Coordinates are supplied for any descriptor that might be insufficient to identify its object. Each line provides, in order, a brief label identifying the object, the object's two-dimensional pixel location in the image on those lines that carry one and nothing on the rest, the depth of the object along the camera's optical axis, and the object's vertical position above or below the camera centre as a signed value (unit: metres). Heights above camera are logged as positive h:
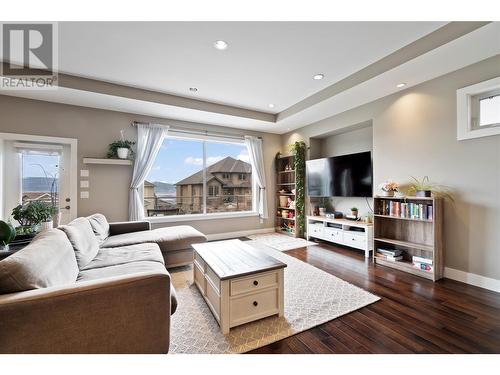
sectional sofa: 1.06 -0.65
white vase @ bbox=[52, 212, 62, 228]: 3.18 -0.46
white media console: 3.52 -0.82
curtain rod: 4.42 +1.21
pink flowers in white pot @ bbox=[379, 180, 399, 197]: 3.11 -0.01
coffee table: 1.70 -0.84
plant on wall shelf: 3.77 +0.68
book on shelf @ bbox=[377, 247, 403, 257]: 3.04 -0.93
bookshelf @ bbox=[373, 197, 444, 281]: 2.63 -0.62
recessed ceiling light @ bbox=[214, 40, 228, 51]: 2.34 +1.59
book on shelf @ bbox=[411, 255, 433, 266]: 2.69 -0.93
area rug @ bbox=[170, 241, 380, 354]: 1.58 -1.13
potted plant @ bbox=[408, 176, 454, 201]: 2.71 -0.03
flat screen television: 3.70 +0.22
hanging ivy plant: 4.86 +0.05
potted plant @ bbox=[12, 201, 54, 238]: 2.40 -0.34
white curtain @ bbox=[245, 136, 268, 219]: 5.21 +0.44
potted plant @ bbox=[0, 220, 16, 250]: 1.97 -0.43
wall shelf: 3.60 +0.46
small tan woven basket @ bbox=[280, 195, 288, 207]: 5.46 -0.32
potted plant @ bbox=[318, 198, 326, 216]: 4.56 -0.43
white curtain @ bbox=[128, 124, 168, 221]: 3.97 +0.53
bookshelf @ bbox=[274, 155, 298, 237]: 5.18 -0.14
